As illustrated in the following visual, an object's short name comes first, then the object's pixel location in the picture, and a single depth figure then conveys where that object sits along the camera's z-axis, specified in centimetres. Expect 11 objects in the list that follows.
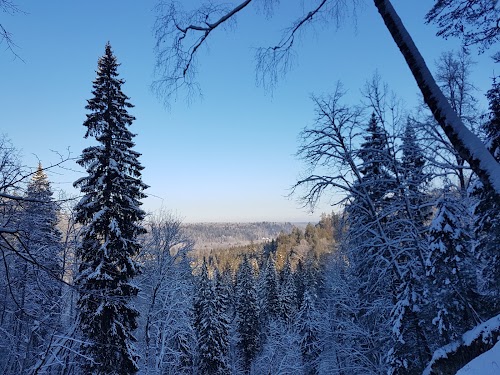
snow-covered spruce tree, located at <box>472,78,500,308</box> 845
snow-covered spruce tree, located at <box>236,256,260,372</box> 4169
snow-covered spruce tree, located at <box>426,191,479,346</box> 864
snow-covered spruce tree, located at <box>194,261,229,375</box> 3152
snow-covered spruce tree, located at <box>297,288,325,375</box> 3403
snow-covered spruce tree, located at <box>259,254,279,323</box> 5229
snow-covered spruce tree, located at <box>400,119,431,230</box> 965
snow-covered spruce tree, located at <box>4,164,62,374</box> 1446
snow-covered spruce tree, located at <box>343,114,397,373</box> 978
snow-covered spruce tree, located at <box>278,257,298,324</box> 4856
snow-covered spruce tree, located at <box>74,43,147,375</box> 1107
